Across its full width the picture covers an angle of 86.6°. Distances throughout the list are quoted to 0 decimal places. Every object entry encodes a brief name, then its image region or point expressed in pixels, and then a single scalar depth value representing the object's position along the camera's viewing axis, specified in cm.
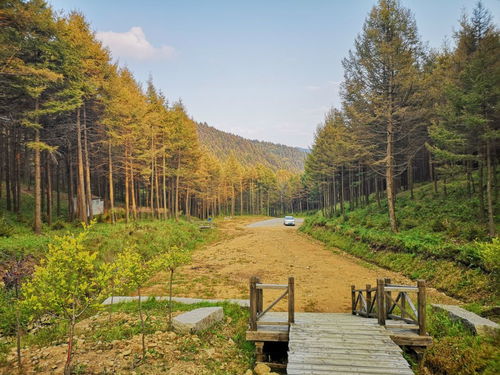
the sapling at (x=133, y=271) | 648
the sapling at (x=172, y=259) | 873
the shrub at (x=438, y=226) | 1650
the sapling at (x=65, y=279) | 501
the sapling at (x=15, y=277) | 763
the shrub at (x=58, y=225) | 1945
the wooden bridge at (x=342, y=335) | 553
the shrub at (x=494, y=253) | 779
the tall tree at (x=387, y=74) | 1941
